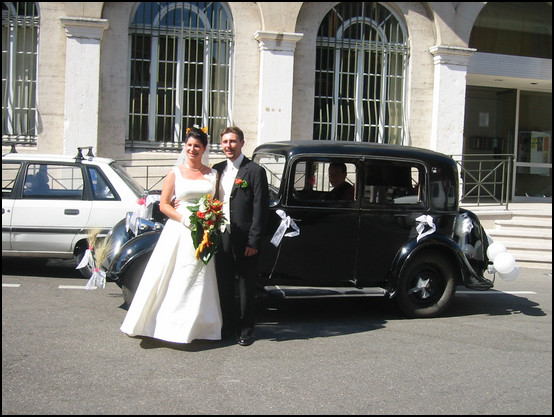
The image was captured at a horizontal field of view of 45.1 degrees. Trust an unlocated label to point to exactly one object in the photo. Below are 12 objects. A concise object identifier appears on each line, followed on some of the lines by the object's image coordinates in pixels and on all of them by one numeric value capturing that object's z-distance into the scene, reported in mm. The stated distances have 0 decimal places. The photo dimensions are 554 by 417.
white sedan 8648
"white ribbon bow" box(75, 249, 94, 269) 7176
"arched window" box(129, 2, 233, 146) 13914
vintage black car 6887
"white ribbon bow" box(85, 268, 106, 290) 6945
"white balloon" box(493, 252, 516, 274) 7676
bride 6023
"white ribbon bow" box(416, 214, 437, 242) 7293
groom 6141
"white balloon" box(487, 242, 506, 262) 7914
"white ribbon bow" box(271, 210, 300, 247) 6789
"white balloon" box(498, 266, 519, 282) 7746
